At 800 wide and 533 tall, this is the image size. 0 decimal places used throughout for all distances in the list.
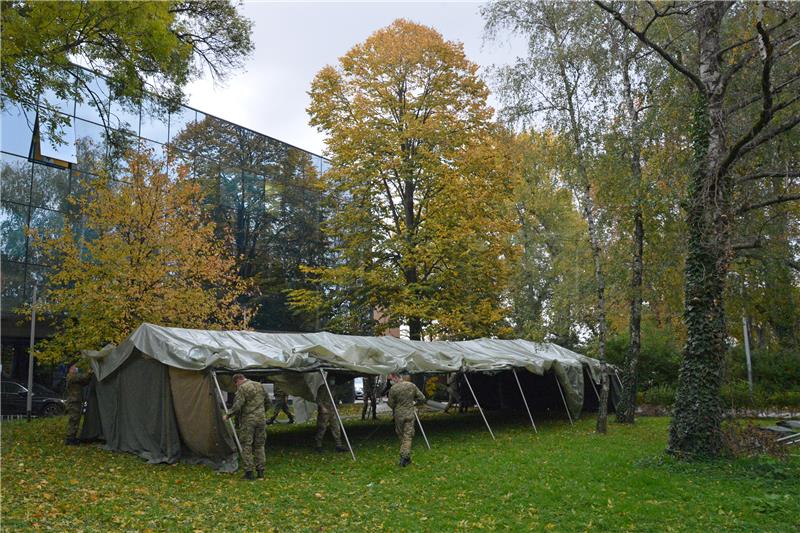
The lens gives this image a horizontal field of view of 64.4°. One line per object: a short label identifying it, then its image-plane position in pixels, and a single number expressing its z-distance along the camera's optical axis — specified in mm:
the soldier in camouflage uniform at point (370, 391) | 19312
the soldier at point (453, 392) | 21767
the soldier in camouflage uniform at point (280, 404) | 17491
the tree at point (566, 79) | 15859
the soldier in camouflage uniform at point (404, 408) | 11562
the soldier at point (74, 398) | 13453
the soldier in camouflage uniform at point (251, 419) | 10438
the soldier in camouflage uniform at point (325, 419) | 13500
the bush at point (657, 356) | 24250
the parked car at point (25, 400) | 20078
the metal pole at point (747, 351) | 22078
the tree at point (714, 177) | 11070
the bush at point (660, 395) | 22734
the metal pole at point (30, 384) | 16662
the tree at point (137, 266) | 14773
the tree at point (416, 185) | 21297
